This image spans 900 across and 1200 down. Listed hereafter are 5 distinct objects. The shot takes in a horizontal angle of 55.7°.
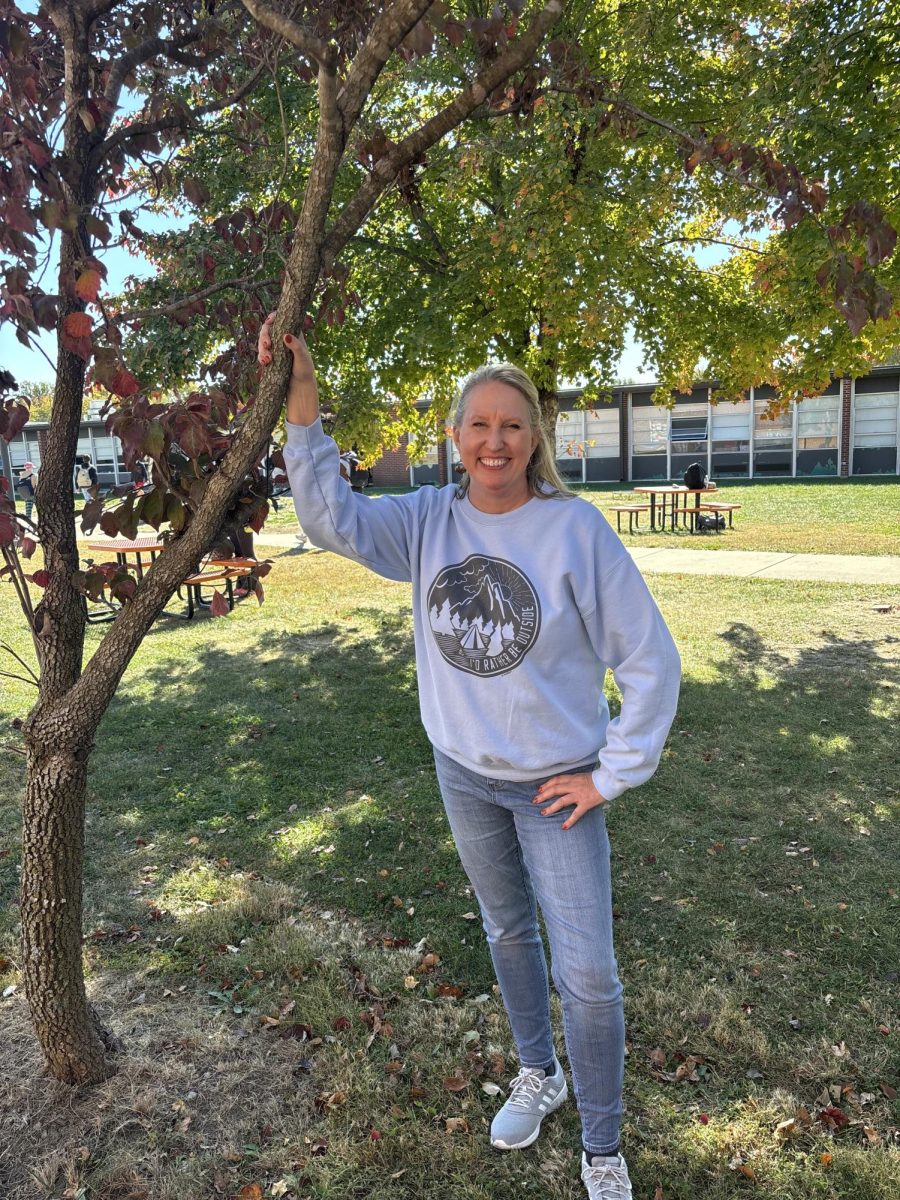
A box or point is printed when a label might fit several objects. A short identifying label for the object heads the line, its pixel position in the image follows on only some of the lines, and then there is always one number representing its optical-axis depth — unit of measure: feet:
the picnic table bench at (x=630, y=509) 52.43
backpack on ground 53.16
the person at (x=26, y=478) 57.06
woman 6.39
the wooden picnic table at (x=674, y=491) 52.70
